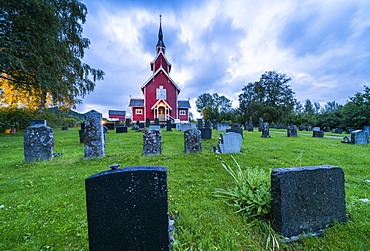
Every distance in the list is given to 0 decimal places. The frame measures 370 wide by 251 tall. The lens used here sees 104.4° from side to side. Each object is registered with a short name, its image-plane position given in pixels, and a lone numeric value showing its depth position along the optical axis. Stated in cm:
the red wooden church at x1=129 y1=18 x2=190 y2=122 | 2895
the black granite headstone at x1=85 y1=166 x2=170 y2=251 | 137
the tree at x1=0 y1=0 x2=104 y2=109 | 995
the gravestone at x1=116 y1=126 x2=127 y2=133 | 1341
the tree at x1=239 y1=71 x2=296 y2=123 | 3198
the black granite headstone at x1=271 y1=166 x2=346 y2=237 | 173
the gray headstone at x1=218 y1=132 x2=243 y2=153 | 571
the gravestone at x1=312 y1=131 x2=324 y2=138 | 1163
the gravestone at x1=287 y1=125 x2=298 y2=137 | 1181
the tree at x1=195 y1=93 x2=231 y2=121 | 6731
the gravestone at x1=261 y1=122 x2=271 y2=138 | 1111
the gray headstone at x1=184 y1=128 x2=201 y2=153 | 576
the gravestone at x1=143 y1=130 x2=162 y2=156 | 555
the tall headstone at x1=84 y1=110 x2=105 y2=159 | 516
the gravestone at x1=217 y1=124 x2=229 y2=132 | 1679
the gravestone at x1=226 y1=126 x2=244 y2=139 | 909
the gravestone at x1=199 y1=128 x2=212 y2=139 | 940
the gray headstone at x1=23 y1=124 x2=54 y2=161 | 479
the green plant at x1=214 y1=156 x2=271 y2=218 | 197
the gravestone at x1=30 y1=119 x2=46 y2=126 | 628
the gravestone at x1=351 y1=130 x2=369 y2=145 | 787
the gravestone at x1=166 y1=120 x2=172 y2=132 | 1531
